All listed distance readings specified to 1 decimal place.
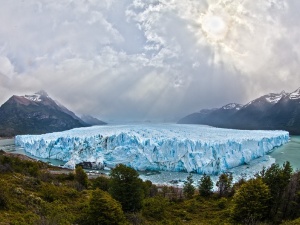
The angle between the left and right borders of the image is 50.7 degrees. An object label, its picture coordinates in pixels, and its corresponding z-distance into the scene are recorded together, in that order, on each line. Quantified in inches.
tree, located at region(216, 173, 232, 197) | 1144.8
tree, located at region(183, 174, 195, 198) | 1157.7
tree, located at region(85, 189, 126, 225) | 538.0
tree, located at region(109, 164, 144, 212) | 739.4
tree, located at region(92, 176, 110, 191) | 1080.7
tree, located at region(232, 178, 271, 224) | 708.0
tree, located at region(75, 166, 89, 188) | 1168.8
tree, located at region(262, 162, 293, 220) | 744.3
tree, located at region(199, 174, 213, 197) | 1160.2
